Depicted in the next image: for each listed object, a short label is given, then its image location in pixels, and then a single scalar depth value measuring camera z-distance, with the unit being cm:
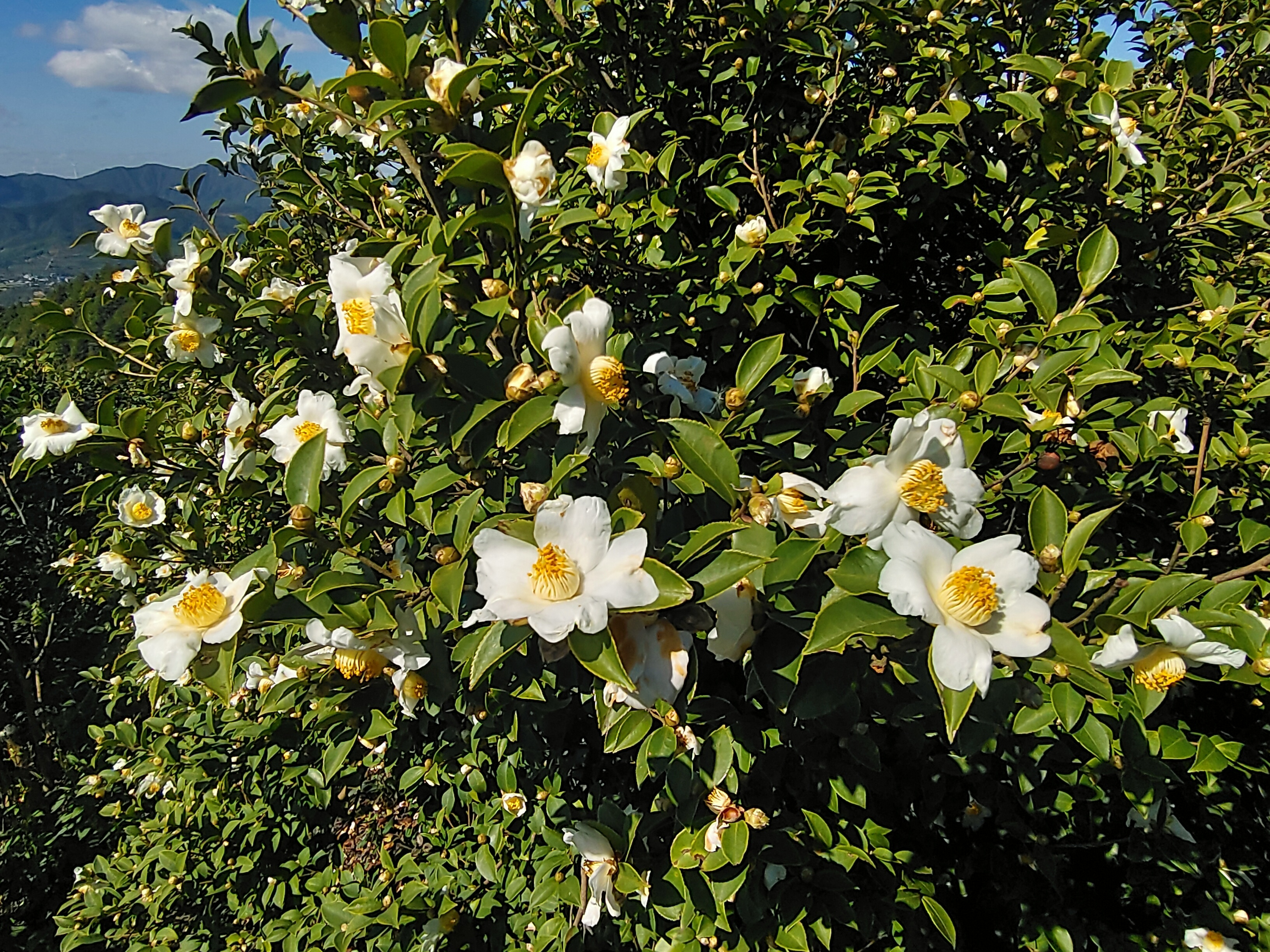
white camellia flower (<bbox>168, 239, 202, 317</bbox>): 61
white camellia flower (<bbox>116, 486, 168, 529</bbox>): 72
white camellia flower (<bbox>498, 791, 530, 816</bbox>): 74
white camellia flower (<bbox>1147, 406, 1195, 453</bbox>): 60
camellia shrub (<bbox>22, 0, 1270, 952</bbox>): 44
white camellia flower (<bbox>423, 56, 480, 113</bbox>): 45
